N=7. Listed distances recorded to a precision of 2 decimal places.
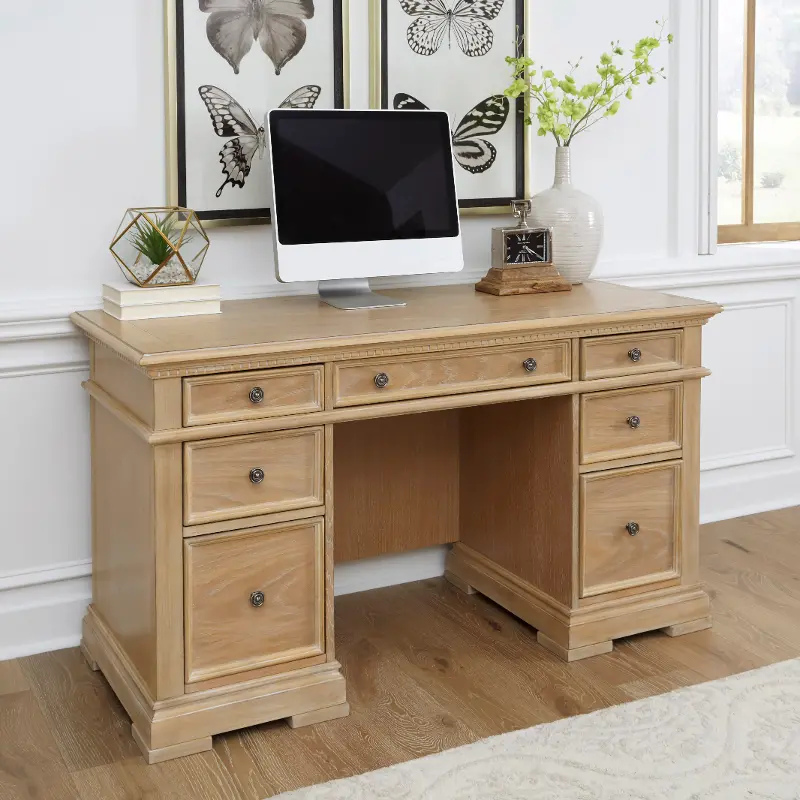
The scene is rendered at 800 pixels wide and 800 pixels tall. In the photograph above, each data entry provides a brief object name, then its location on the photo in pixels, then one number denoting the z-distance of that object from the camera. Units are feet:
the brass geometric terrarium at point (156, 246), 7.55
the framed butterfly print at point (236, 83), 7.98
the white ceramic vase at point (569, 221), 8.93
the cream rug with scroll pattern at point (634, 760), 6.31
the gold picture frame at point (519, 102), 8.54
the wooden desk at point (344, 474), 6.67
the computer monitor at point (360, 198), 7.76
